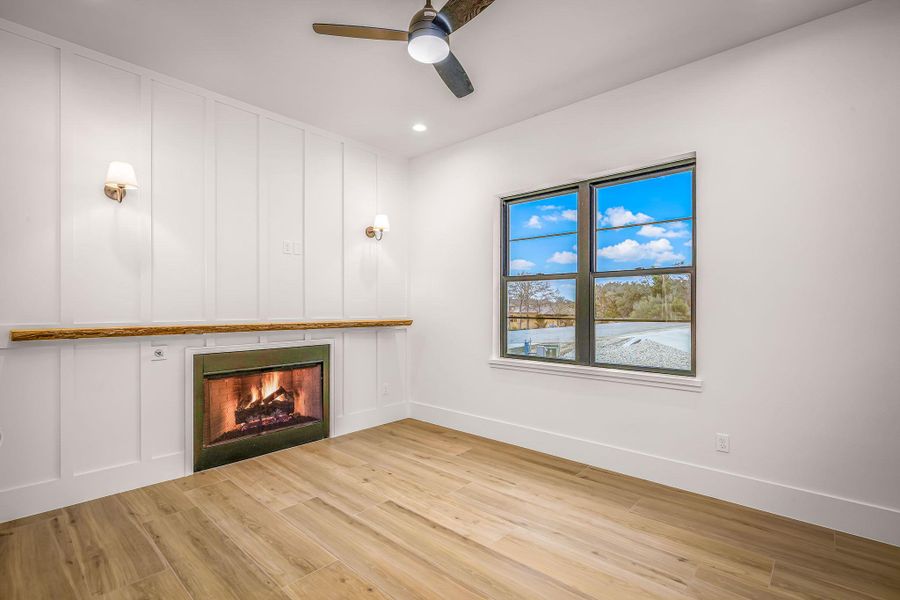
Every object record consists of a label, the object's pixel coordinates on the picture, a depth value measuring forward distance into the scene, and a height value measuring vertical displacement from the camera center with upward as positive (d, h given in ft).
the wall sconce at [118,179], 9.11 +2.46
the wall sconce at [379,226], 14.20 +2.37
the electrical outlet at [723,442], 9.27 -3.02
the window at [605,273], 10.32 +0.69
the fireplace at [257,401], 10.94 -2.87
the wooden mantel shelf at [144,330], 8.32 -0.75
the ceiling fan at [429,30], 6.67 +4.30
